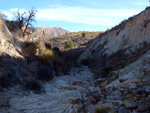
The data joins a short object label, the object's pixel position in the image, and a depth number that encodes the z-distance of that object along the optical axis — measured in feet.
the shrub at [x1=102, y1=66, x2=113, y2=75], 34.29
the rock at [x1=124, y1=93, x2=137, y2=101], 12.37
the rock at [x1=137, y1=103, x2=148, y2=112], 10.48
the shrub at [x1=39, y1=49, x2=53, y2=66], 34.67
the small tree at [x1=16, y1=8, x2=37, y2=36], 39.14
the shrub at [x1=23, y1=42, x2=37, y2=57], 32.80
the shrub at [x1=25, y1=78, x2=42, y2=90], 24.02
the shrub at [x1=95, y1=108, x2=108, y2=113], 11.60
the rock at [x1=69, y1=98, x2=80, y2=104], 16.36
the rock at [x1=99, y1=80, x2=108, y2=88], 26.86
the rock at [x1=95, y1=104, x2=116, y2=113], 11.47
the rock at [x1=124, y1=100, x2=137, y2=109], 11.18
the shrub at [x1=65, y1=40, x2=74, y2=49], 101.15
